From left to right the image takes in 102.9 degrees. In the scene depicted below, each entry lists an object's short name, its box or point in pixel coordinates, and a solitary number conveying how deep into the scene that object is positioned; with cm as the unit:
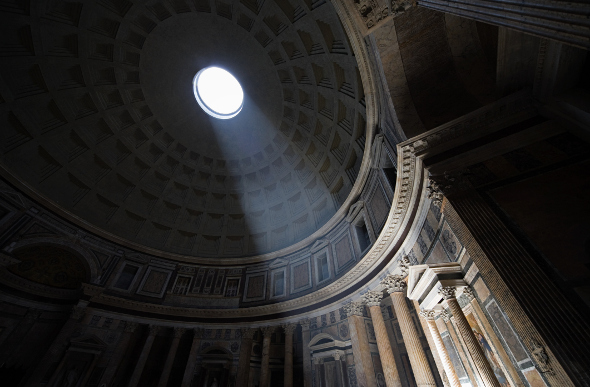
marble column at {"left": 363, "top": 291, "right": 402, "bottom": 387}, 832
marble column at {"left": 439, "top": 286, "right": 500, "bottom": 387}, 452
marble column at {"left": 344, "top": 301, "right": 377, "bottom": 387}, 926
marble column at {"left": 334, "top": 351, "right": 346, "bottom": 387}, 1062
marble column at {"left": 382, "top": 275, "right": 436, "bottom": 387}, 739
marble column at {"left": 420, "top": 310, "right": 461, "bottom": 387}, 570
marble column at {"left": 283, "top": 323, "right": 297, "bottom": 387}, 1189
